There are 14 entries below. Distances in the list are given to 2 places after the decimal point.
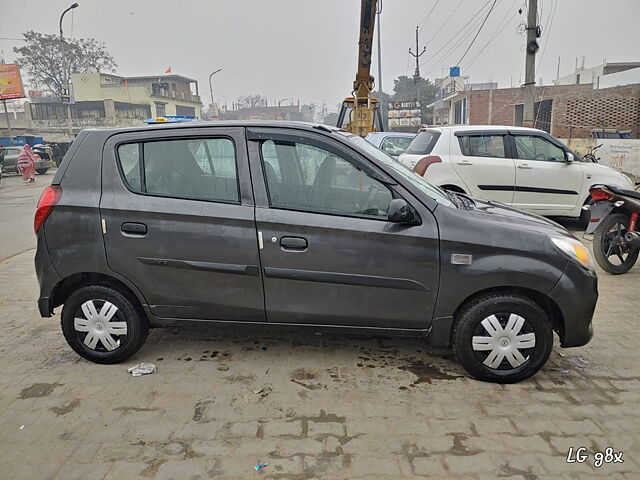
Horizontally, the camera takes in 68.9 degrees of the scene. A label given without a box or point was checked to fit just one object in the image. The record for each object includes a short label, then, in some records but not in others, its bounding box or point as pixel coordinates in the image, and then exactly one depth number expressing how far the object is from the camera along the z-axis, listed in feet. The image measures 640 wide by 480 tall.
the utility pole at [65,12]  80.50
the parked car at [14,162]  77.87
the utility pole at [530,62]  44.96
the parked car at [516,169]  25.46
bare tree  177.47
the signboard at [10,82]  120.26
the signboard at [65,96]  99.23
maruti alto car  10.40
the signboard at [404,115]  129.68
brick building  70.54
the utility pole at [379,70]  106.85
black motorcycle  18.26
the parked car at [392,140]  39.17
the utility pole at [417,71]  131.23
